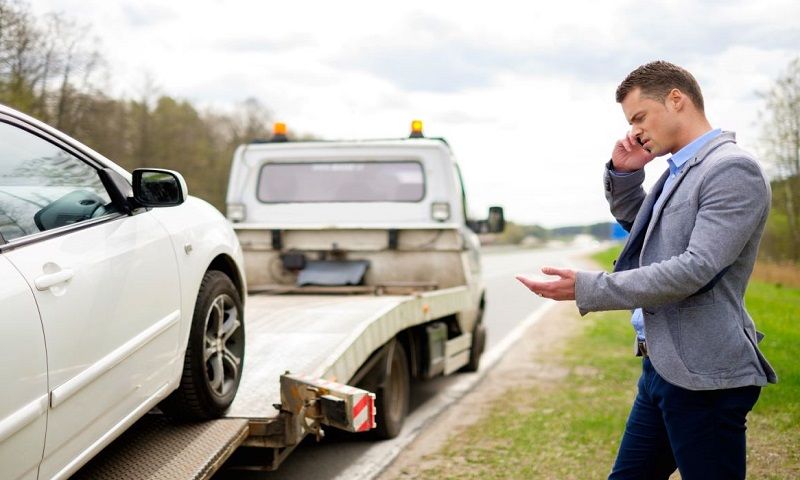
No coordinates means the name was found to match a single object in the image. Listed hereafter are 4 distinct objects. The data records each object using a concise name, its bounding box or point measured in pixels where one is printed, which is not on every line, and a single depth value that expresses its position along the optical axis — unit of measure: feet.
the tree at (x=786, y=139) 77.71
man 8.40
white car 8.13
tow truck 20.59
